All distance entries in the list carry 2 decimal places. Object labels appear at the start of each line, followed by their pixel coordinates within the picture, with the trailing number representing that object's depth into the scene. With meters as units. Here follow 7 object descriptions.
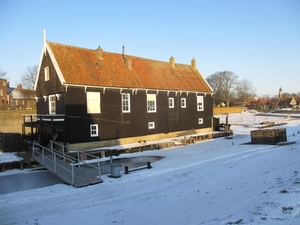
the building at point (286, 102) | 109.91
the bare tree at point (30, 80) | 62.91
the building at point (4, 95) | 63.37
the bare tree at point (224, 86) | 91.75
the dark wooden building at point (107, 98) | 20.81
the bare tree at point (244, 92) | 103.62
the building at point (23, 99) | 66.50
